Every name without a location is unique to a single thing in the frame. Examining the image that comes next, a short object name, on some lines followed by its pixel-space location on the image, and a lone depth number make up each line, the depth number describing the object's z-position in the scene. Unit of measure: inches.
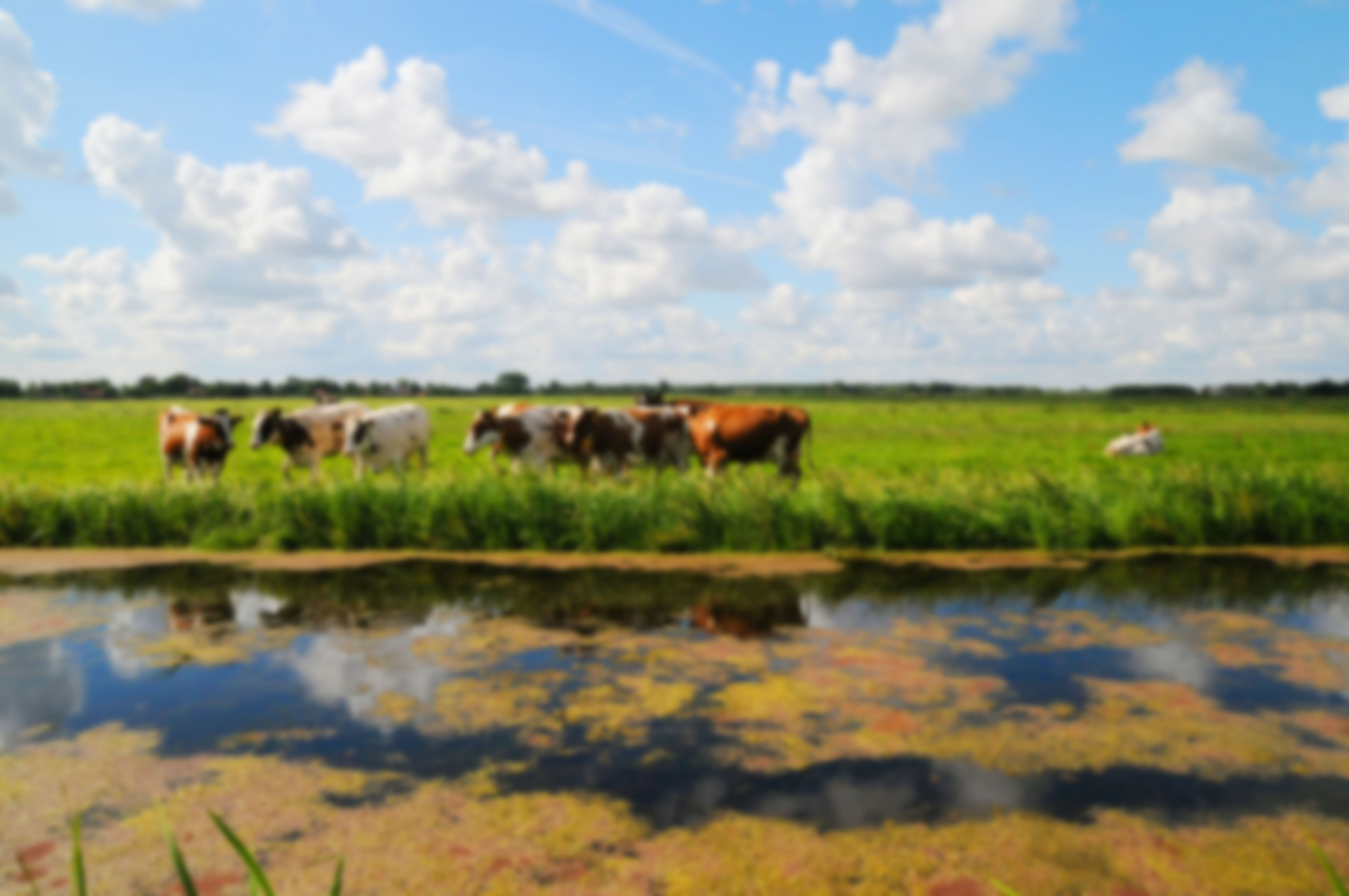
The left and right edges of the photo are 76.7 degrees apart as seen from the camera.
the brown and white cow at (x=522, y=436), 611.8
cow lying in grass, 926.4
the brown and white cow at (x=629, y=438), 605.3
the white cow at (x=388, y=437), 626.2
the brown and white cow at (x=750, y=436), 601.0
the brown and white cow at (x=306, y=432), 633.6
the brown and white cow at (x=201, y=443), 601.9
